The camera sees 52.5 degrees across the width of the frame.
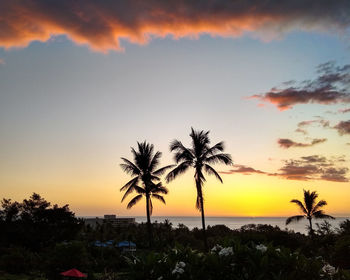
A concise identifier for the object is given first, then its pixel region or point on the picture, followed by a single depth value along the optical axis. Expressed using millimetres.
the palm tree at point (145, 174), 33188
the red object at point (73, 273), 19656
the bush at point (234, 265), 5492
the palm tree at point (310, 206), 37156
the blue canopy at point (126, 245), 39719
